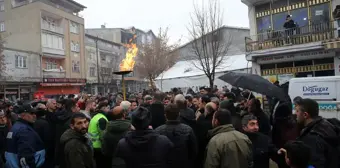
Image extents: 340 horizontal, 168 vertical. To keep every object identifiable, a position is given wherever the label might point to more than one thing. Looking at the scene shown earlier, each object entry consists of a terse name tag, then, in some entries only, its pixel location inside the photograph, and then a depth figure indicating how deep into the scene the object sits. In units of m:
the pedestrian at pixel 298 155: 2.50
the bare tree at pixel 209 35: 19.22
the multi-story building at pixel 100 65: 44.25
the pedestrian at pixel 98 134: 5.29
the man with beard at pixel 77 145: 3.63
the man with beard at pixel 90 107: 6.82
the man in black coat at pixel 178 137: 4.25
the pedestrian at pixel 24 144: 4.36
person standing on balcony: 17.33
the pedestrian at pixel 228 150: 3.51
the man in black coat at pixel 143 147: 3.31
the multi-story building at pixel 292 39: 16.36
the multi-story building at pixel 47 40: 31.92
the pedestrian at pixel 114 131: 4.58
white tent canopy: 21.84
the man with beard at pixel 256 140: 4.27
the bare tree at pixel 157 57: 26.86
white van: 9.50
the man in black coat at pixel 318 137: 3.04
